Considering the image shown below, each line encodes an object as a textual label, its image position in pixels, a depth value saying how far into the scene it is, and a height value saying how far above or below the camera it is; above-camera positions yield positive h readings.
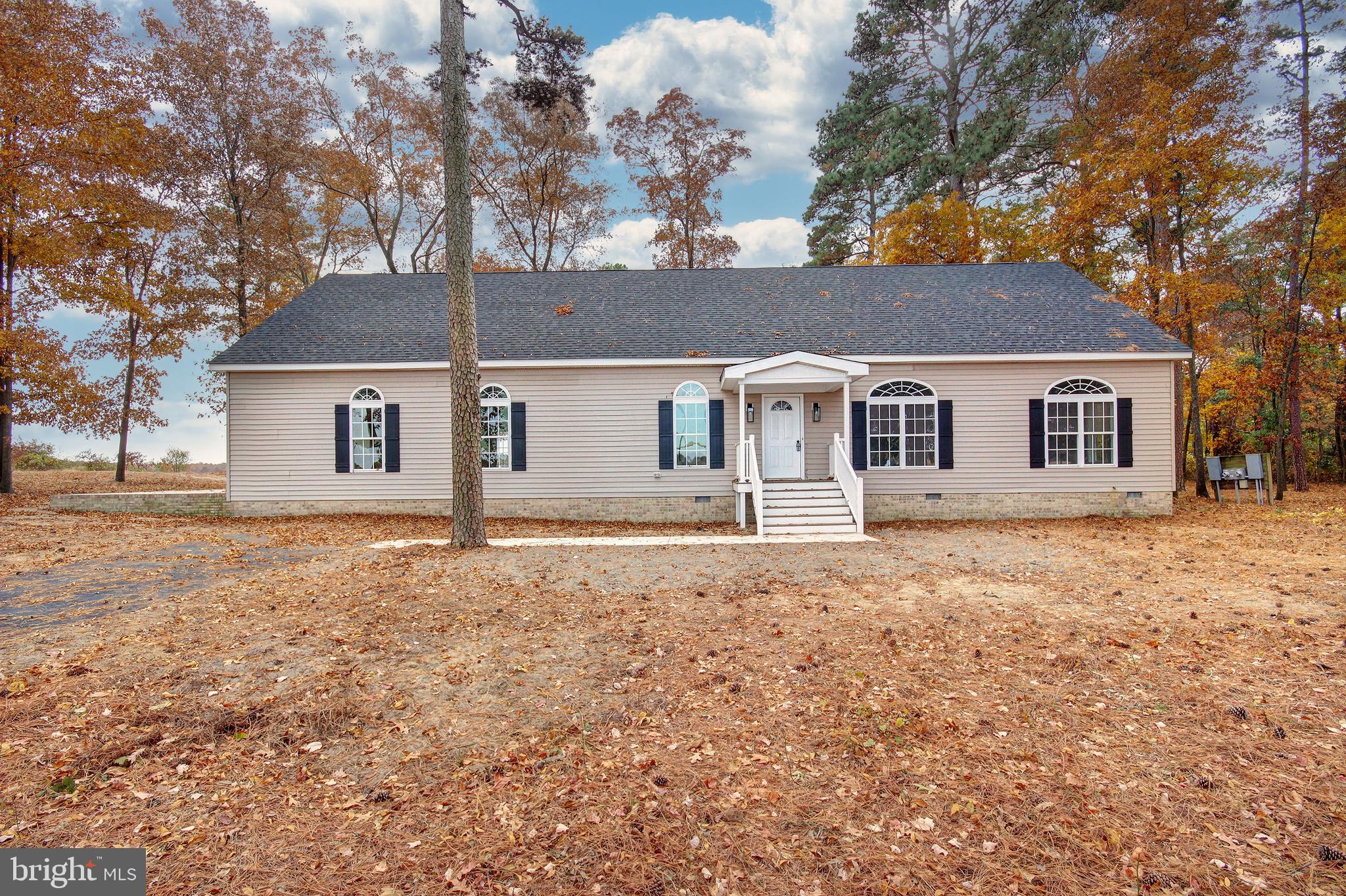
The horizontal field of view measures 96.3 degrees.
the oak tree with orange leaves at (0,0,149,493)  14.01 +7.21
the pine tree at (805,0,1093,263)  19.59 +11.66
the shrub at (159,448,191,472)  25.31 +0.02
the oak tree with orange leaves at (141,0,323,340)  18.66 +10.51
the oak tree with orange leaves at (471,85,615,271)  23.02 +10.66
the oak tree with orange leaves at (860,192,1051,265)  19.81 +7.12
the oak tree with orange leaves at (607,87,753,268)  23.50 +11.02
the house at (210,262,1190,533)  13.20 +0.70
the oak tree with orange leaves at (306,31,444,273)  20.94 +11.14
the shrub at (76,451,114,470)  23.95 +0.07
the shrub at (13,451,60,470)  22.11 +0.10
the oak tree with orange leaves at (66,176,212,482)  17.03 +4.47
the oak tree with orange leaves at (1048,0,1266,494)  14.79 +7.10
